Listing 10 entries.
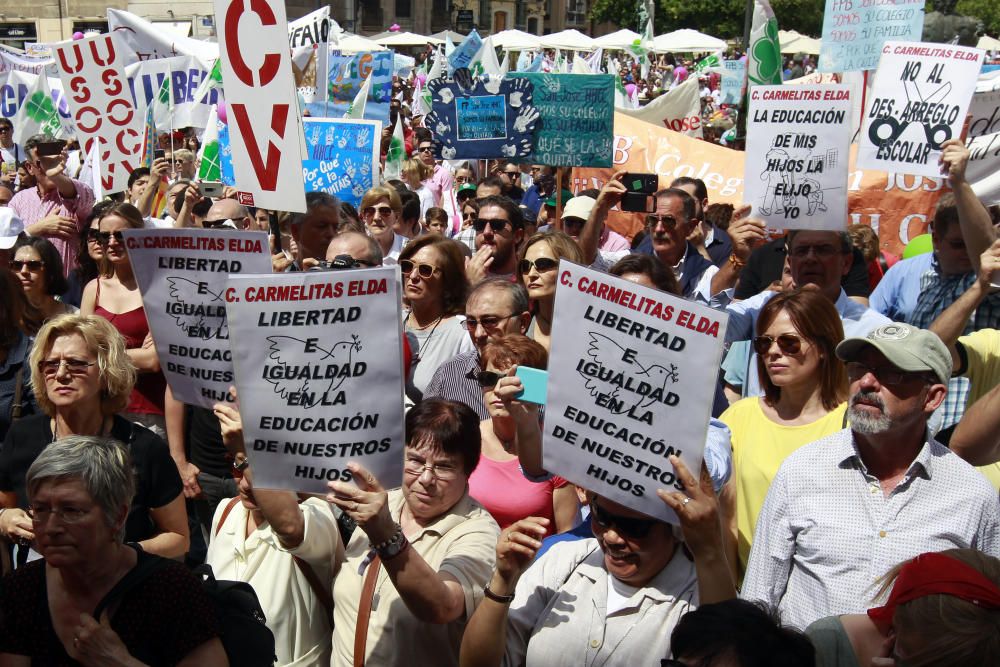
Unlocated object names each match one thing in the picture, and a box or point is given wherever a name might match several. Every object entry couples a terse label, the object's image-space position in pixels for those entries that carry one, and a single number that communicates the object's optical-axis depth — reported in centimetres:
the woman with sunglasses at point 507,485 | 386
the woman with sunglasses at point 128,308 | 539
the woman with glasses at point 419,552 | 304
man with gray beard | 304
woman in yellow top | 369
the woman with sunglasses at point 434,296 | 537
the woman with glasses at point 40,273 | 571
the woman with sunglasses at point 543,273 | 546
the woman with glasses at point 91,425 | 385
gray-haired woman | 292
